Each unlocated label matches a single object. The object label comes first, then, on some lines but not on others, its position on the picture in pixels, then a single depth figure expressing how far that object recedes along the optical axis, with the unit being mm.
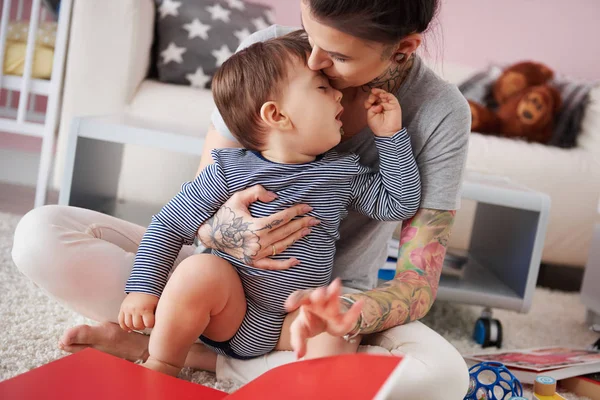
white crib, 2078
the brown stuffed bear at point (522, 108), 2469
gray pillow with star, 2396
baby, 926
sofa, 2191
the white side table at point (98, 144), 1370
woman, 854
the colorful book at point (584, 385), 1206
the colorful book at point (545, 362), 1185
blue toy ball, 1031
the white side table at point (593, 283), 1776
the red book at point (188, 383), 657
